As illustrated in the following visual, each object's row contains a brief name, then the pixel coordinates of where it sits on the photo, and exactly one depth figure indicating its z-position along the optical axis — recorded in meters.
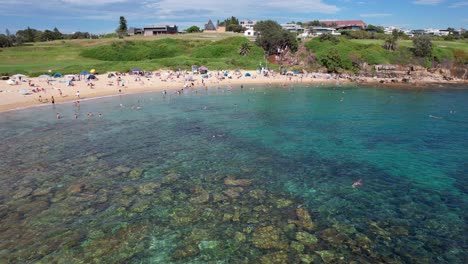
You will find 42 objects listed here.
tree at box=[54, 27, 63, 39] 154.38
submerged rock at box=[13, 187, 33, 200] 22.88
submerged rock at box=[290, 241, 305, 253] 16.77
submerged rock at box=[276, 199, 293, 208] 21.52
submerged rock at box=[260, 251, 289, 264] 15.94
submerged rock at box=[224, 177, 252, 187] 24.84
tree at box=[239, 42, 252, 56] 106.38
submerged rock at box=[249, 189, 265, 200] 22.67
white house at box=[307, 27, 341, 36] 150.73
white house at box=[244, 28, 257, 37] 150.75
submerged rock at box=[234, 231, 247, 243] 17.75
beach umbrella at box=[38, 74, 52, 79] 71.35
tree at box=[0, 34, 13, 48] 115.38
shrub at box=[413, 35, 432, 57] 97.12
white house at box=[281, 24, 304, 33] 168.25
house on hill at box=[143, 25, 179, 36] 164.12
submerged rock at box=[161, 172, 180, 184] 25.53
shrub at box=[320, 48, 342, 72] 95.12
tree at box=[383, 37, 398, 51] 103.69
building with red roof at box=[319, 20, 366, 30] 176.88
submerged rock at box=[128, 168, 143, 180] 26.34
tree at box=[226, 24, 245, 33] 175.12
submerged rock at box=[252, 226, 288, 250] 17.19
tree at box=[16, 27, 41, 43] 134.40
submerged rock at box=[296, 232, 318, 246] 17.38
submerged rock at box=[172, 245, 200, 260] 16.53
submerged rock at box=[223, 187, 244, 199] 22.97
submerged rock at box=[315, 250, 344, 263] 16.02
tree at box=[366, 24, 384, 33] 166.27
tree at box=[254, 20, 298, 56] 104.38
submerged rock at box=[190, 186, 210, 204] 22.28
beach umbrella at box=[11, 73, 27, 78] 68.54
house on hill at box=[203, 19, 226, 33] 177.25
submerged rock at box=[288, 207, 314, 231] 19.03
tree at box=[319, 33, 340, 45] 106.88
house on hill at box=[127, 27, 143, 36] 169.62
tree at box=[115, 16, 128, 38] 151.12
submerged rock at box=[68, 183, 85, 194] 23.67
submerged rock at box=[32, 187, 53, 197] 23.25
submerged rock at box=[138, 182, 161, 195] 23.55
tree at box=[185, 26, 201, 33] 181.39
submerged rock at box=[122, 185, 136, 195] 23.53
